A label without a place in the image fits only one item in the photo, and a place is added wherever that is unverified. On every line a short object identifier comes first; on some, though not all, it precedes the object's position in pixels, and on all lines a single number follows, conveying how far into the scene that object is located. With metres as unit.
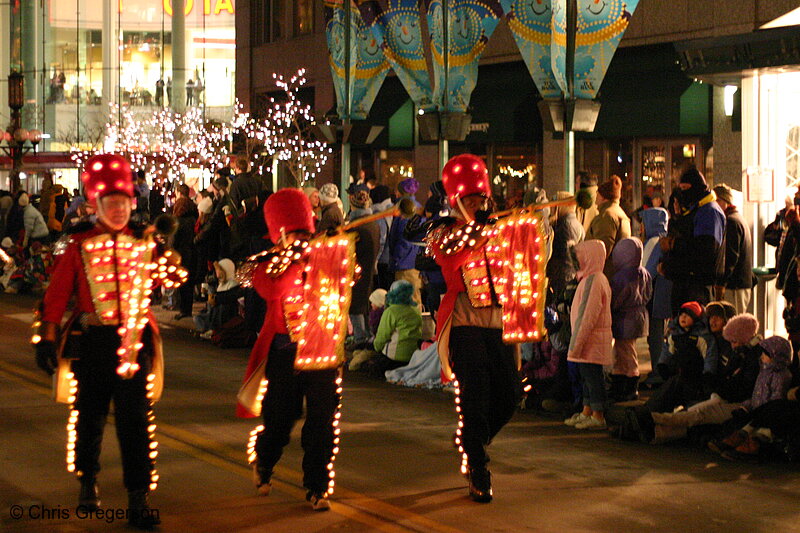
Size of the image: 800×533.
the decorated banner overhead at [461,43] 16.98
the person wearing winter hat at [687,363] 9.88
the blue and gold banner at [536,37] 14.58
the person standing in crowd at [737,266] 12.39
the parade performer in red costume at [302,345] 7.30
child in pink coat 10.36
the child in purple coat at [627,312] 10.95
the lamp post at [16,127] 33.94
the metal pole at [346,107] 20.30
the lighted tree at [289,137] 33.84
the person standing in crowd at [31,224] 23.12
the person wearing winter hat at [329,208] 14.26
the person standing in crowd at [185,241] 17.45
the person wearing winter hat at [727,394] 9.52
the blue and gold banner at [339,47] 20.89
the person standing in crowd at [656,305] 12.41
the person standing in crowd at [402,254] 15.30
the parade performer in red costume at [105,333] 6.95
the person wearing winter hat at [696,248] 11.88
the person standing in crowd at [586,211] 13.47
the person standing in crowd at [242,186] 16.00
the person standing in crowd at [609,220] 12.46
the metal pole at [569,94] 14.05
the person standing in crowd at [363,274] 14.34
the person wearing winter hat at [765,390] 9.04
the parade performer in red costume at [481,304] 7.61
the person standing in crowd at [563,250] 12.79
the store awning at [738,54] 12.47
